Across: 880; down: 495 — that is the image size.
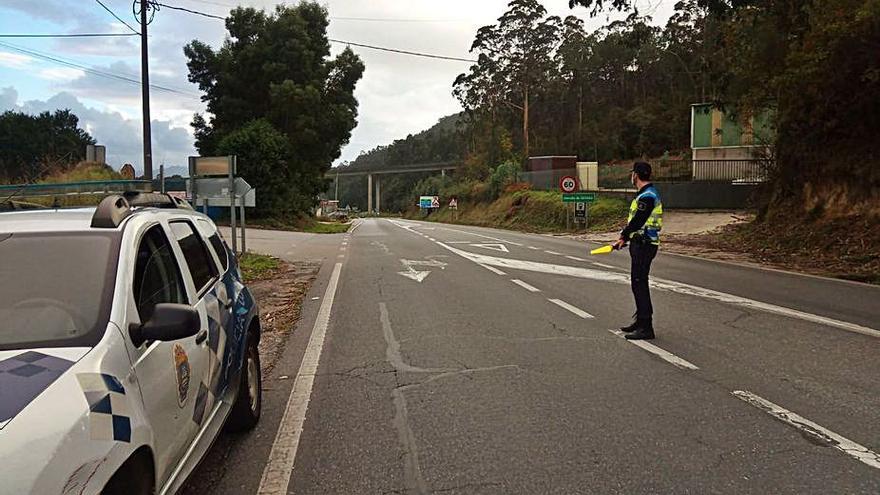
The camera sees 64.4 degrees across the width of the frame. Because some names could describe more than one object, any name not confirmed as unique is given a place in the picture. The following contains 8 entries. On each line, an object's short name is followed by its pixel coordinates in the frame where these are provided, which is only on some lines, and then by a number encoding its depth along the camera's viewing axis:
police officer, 7.85
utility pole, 18.12
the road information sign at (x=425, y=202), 86.38
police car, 2.25
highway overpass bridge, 119.95
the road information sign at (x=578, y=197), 35.56
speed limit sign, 35.94
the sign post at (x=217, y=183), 17.14
